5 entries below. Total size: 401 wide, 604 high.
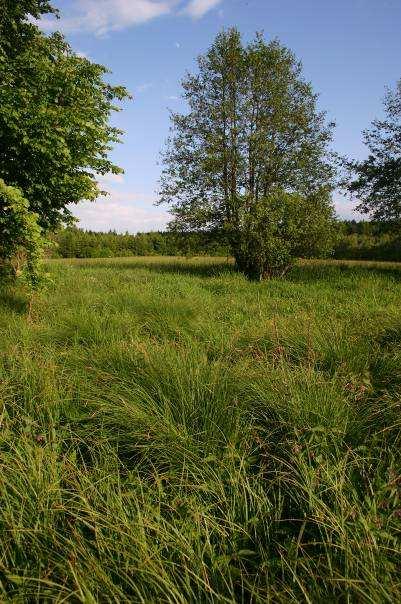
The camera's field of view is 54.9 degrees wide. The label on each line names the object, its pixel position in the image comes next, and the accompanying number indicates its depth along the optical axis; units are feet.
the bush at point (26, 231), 21.88
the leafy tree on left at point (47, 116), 25.21
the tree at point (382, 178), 57.67
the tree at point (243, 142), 55.52
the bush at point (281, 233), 48.75
